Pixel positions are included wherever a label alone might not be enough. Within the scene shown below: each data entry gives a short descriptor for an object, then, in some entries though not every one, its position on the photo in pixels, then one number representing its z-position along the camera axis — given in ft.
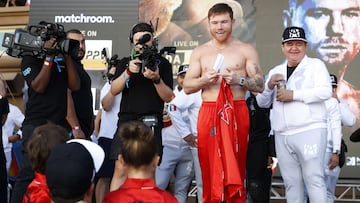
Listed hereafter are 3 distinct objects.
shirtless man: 14.96
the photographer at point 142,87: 15.30
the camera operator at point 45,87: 14.07
